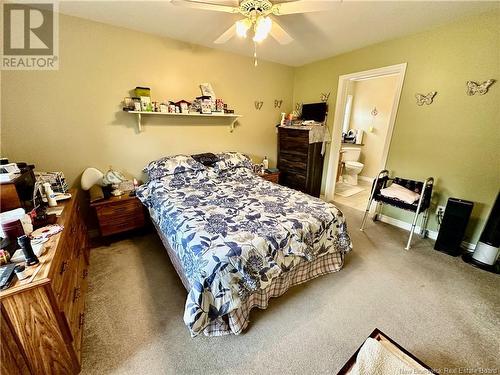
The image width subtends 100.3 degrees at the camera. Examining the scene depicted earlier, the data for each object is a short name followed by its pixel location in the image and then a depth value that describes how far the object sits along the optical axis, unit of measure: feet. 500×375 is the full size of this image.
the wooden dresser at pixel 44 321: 2.95
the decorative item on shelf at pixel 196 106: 9.48
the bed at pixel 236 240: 4.27
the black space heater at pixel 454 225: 7.13
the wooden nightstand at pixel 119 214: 7.39
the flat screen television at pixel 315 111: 11.55
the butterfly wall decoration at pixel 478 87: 6.76
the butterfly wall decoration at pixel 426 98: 7.98
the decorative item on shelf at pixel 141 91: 8.01
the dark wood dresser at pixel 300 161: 11.55
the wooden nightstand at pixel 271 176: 11.62
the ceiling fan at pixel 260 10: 5.02
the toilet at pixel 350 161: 16.08
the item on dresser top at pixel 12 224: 3.82
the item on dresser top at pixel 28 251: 3.22
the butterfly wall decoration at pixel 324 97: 11.54
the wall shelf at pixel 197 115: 8.34
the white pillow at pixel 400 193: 8.09
